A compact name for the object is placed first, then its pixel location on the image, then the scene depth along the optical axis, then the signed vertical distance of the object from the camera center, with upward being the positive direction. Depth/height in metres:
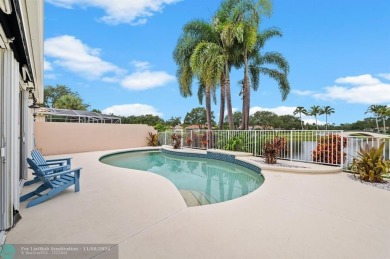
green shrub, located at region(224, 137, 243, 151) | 10.63 -0.67
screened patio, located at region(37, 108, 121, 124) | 17.58 +1.29
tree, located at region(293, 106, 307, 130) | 52.47 +4.94
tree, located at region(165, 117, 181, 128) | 46.34 +2.00
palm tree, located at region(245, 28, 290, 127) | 13.47 +4.36
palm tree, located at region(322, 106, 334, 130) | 54.88 +5.16
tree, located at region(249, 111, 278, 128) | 50.44 +2.99
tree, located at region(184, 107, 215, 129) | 44.20 +2.78
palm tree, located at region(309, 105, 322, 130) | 54.03 +5.06
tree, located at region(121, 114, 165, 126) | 36.25 +1.95
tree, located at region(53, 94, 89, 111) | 26.33 +3.35
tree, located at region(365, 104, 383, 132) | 42.96 +4.22
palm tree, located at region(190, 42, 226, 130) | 11.65 +3.76
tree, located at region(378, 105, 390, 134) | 39.56 +3.62
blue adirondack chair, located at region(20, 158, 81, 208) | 3.75 -1.02
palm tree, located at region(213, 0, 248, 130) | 11.85 +5.32
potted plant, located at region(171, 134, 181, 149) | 13.84 -0.63
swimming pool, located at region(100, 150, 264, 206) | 5.16 -1.53
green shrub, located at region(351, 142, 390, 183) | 5.26 -0.86
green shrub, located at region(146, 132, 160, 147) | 16.80 -0.77
